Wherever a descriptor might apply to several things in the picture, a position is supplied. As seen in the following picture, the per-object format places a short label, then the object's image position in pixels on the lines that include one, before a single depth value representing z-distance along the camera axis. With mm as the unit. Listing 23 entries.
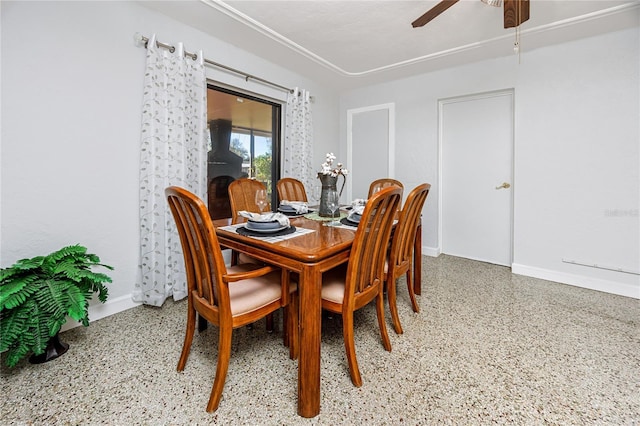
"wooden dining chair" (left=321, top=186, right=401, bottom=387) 1356
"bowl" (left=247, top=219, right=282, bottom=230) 1607
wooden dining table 1258
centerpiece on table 2112
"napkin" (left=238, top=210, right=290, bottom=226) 1625
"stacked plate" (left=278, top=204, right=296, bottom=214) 2377
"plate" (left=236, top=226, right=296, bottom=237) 1581
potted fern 1455
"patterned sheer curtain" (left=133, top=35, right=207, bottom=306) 2307
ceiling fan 1805
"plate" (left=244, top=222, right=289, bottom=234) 1586
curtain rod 2277
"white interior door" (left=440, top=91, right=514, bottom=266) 3416
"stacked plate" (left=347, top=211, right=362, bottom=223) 1962
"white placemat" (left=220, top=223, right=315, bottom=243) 1506
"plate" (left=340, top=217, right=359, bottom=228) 1920
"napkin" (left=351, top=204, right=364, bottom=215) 2045
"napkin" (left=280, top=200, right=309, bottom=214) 2364
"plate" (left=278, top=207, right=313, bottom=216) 2358
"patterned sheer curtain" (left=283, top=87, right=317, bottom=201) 3688
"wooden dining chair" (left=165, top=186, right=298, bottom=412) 1225
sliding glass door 3076
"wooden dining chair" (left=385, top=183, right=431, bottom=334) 1870
